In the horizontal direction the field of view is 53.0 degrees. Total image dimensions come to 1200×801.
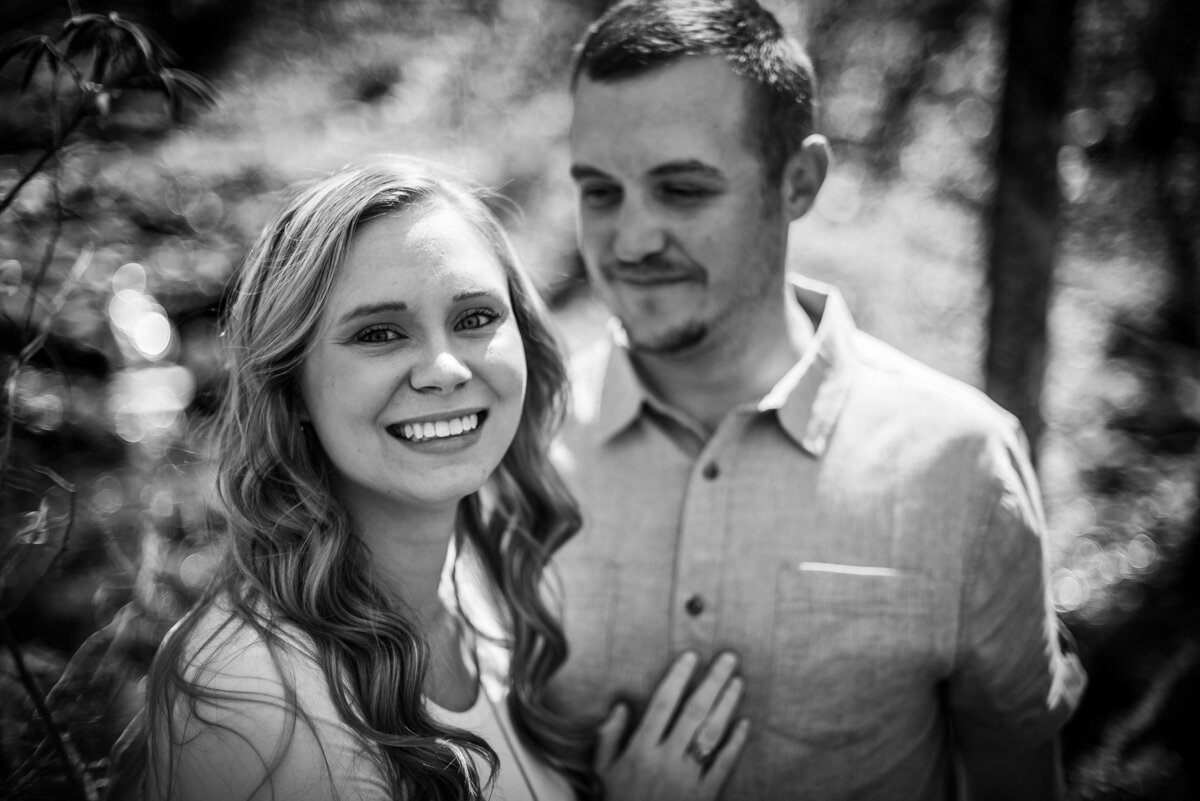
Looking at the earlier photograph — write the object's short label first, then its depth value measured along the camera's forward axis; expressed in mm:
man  964
